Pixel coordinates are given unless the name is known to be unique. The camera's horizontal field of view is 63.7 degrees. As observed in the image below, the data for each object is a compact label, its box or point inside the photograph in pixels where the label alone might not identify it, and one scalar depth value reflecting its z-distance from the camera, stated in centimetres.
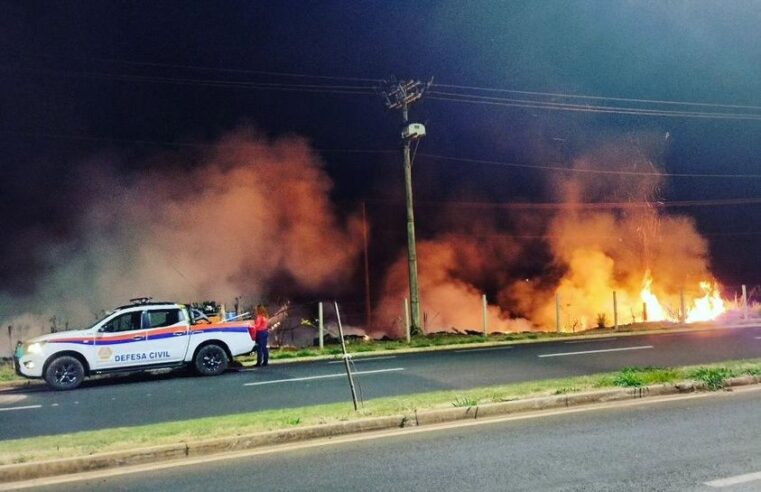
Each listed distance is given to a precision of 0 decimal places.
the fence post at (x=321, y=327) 1847
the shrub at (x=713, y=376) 984
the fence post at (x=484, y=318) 2225
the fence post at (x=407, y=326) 2088
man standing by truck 1576
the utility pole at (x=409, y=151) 2319
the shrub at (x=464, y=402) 841
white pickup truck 1278
